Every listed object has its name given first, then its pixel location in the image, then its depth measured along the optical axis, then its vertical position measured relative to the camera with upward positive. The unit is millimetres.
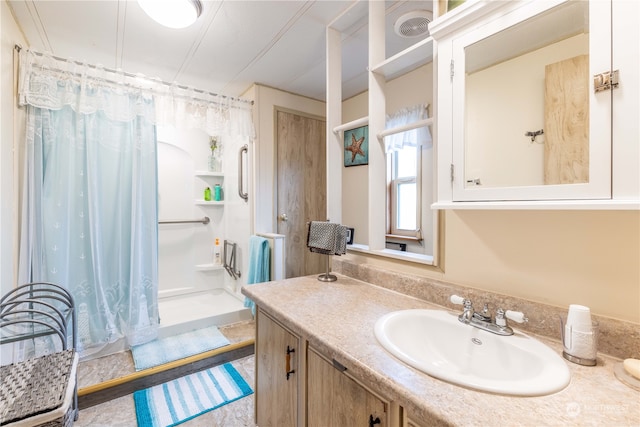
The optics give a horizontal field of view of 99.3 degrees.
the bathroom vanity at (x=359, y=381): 526 -391
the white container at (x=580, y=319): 674 -279
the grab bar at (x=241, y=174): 2678 +346
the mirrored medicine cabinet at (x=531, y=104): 674 +319
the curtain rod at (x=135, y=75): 1657 +971
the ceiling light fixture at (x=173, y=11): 1379 +1036
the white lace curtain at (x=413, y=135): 1989 +552
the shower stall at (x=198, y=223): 2861 -163
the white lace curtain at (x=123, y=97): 1677 +823
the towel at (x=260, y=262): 2318 -454
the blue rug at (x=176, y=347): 1937 -1069
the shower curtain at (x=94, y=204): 1742 +44
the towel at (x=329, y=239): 1389 -156
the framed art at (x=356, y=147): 2469 +577
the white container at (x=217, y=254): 3236 -539
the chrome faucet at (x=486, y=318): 805 -352
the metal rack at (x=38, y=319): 1336 -641
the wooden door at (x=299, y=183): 2600 +258
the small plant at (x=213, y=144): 3244 +778
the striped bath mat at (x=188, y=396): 1505 -1151
